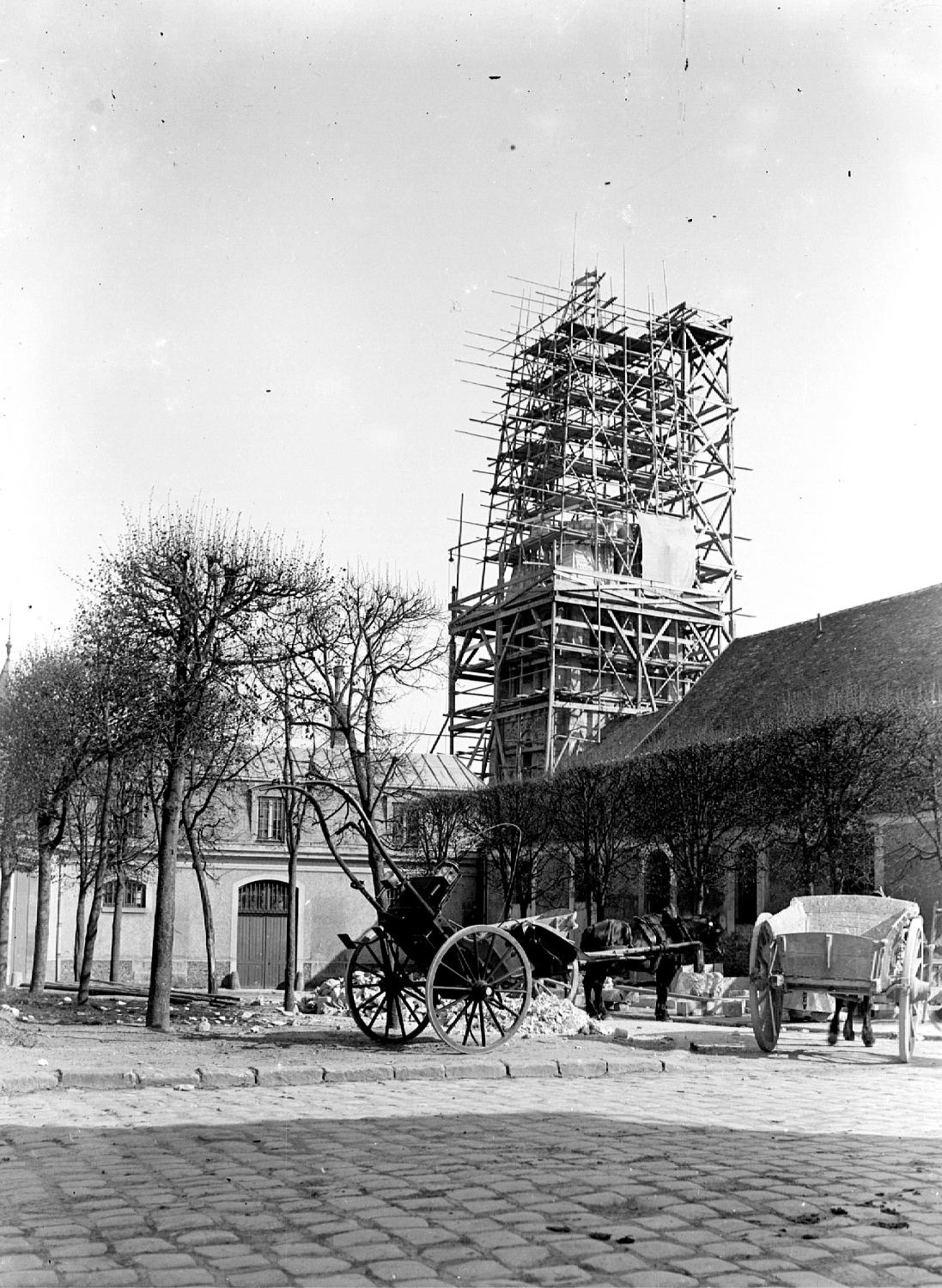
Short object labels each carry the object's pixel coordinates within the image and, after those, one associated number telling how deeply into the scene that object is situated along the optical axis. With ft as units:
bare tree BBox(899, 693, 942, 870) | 74.02
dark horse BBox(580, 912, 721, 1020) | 53.31
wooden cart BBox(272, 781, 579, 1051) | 39.47
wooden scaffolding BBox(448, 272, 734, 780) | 147.23
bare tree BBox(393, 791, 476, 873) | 118.62
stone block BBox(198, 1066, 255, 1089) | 32.78
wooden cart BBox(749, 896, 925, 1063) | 39.73
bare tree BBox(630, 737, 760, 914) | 87.71
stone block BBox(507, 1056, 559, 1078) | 35.91
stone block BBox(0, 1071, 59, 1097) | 30.78
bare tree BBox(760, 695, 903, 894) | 75.87
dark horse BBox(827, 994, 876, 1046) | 44.32
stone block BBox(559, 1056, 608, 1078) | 36.27
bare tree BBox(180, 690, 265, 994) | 54.60
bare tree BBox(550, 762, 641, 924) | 98.89
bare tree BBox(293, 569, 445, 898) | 80.79
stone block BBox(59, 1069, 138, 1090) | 32.19
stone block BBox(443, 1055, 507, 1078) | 35.65
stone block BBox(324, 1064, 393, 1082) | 34.32
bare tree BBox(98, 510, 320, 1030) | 51.08
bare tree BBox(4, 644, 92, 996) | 66.69
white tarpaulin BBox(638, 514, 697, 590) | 154.61
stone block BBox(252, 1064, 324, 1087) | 33.50
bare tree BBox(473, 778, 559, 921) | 106.83
